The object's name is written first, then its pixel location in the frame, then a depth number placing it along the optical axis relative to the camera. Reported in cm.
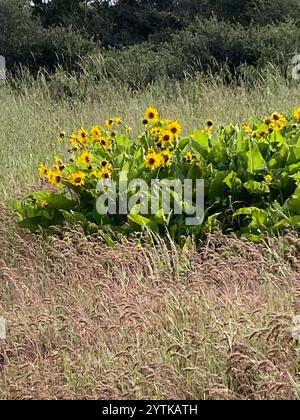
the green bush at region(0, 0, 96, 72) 1890
